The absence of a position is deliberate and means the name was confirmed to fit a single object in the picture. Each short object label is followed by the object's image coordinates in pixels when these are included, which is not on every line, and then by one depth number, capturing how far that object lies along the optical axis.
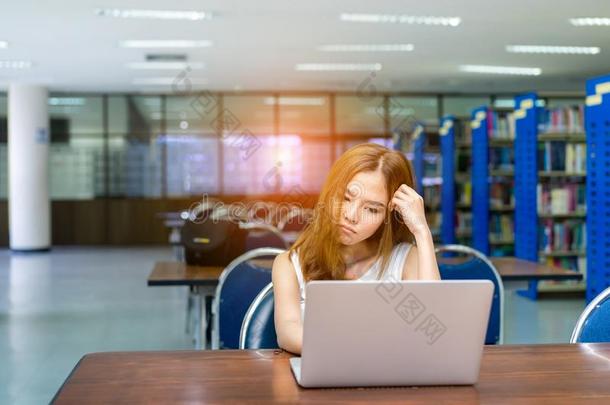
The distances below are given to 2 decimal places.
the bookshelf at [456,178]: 8.38
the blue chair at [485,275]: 2.79
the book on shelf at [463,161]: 8.52
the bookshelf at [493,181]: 7.48
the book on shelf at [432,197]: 9.38
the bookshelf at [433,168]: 9.26
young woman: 1.55
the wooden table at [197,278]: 3.09
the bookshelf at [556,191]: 6.71
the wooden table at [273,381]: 1.11
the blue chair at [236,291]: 2.59
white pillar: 10.95
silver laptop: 1.10
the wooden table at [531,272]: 3.20
